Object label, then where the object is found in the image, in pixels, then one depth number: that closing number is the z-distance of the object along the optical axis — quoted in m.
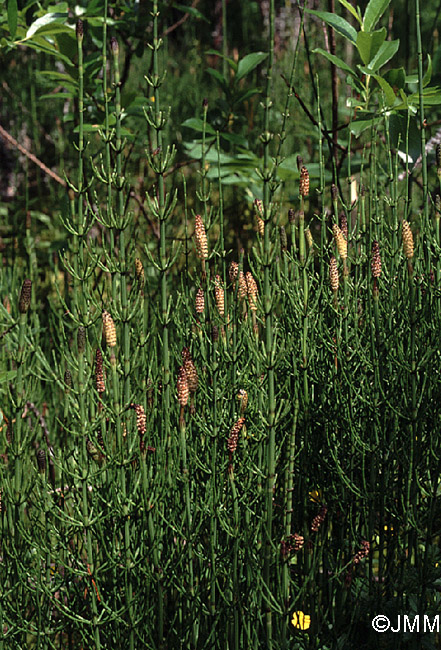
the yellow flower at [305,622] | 1.11
